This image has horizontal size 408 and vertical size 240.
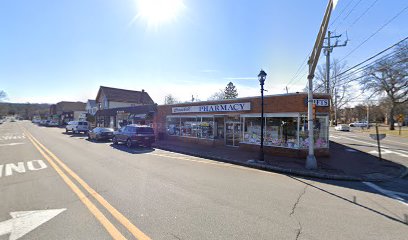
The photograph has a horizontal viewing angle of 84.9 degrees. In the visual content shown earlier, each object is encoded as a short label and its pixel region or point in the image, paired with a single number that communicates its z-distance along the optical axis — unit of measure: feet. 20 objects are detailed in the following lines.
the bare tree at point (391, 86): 126.59
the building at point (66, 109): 213.46
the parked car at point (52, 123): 202.39
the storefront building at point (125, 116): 81.31
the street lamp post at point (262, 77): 37.29
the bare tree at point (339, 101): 170.13
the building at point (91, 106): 169.97
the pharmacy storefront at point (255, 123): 42.09
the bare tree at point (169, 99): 252.13
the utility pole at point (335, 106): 176.69
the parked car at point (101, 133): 72.18
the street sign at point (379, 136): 39.05
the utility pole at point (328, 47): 84.64
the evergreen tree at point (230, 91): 240.71
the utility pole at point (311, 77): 31.35
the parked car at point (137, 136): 55.72
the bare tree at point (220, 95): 237.57
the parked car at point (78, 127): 102.98
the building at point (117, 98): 141.59
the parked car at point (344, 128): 142.20
